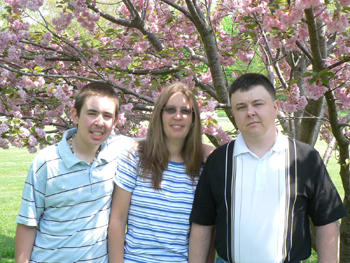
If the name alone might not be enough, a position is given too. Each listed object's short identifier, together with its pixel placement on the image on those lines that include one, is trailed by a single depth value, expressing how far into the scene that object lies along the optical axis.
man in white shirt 1.84
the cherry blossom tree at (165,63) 2.72
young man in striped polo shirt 1.96
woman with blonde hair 2.01
